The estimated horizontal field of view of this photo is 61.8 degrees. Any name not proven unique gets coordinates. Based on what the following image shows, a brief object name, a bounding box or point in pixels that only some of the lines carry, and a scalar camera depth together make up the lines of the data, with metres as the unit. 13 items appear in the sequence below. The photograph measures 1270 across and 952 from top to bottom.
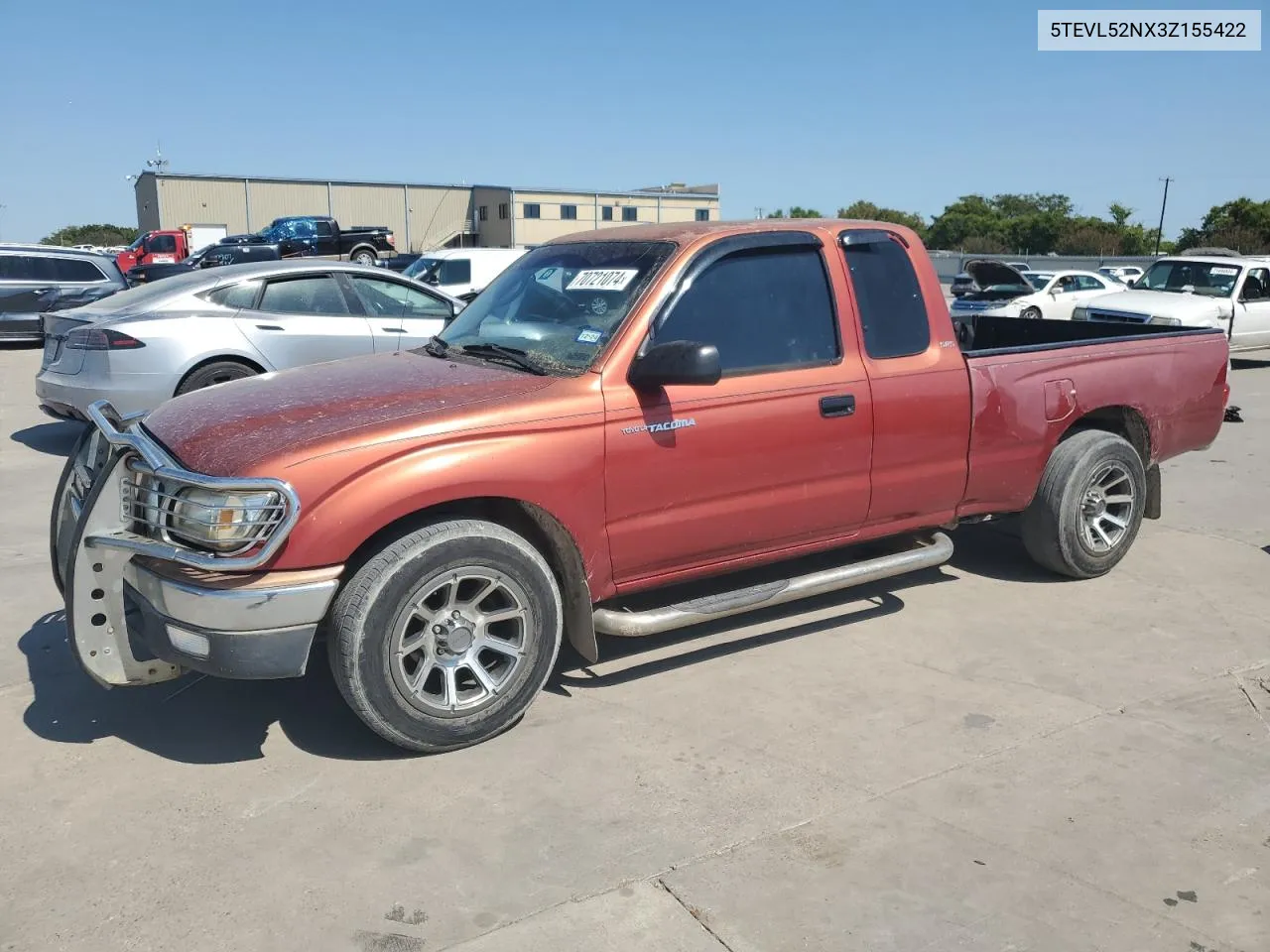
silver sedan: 8.23
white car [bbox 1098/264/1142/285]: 33.35
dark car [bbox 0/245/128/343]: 16.80
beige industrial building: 56.97
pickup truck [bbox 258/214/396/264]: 37.25
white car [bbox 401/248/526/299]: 20.61
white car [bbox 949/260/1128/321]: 20.44
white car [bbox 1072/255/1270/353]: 15.40
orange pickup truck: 3.55
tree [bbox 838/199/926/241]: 70.70
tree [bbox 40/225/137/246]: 83.19
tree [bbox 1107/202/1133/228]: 76.38
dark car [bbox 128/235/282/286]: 30.56
